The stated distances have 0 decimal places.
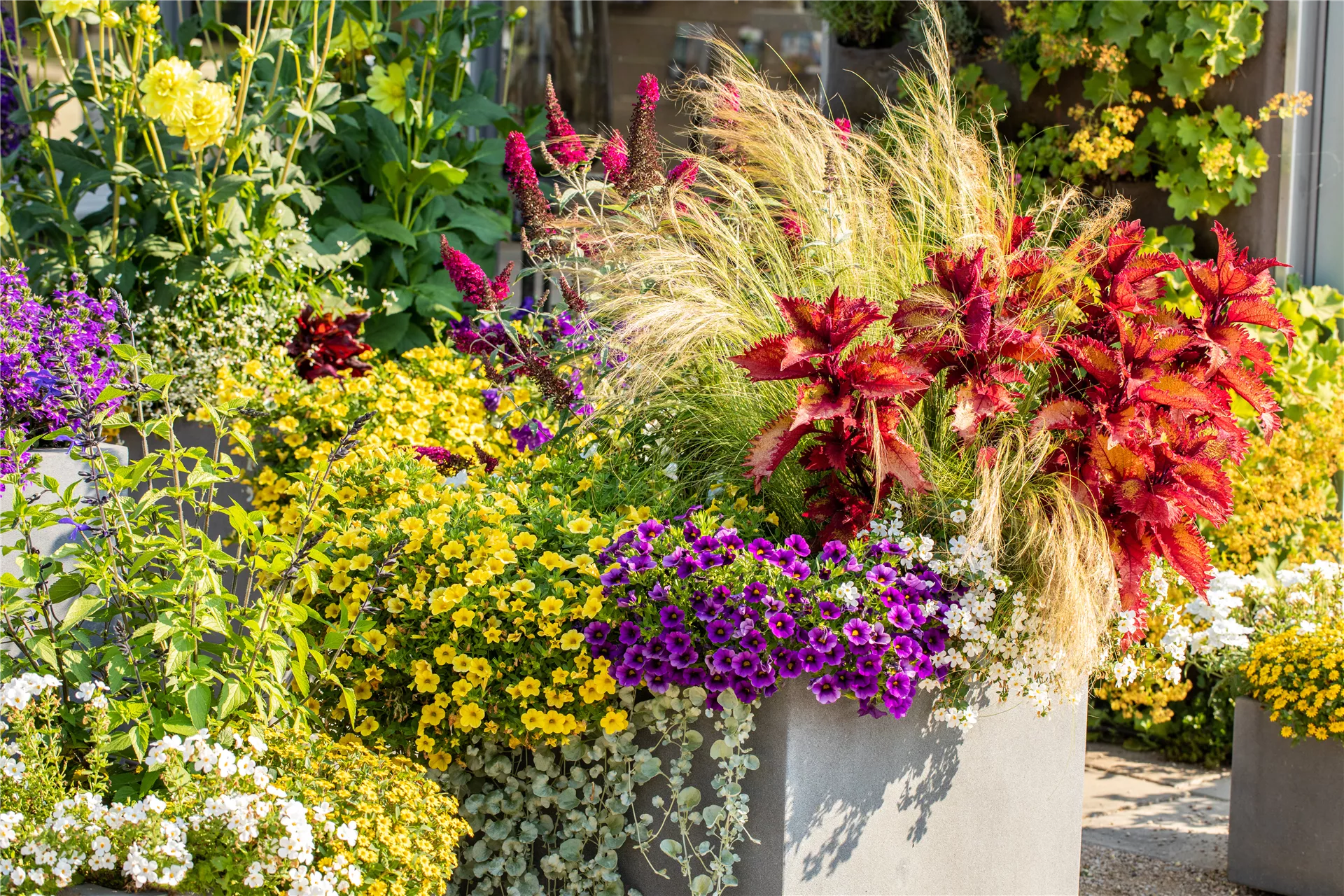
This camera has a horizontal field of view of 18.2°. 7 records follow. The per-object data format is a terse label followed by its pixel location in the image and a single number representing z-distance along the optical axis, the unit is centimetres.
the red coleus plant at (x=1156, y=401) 324
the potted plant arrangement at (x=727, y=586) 312
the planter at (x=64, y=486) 342
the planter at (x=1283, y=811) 347
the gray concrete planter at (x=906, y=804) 318
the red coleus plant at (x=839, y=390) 321
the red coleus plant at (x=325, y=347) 387
